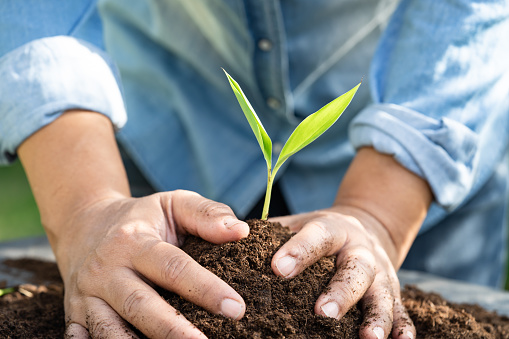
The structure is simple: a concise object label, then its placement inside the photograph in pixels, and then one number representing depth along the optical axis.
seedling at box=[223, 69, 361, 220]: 0.52
